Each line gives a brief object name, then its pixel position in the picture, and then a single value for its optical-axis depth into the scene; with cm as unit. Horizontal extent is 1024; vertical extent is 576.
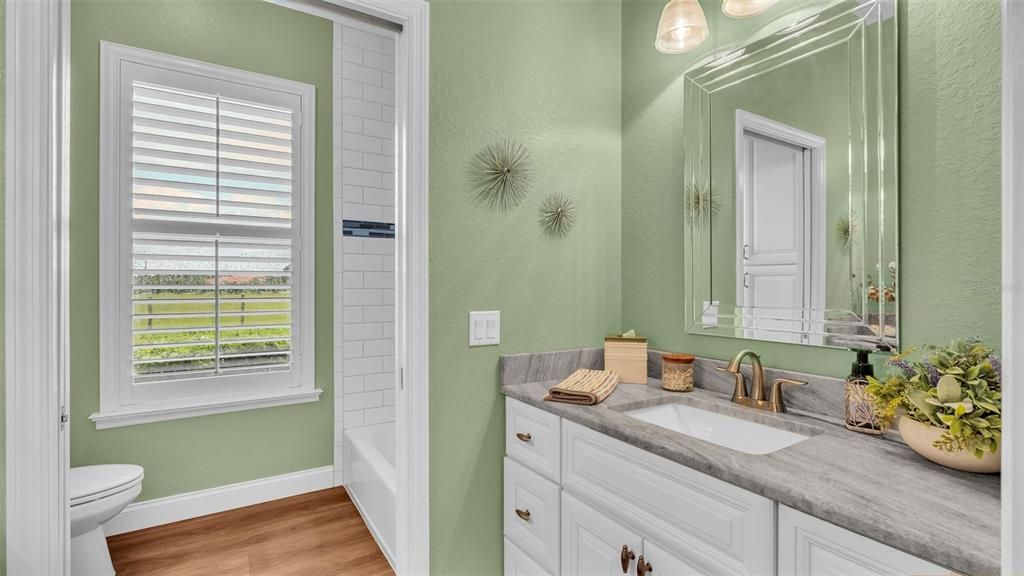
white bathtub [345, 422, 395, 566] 218
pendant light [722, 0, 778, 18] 138
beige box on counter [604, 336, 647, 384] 174
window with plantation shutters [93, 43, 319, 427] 238
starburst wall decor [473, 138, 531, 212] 170
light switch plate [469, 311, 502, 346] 168
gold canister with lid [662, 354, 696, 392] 158
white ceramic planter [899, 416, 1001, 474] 88
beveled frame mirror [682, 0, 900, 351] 123
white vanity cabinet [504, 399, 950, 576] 84
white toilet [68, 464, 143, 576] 190
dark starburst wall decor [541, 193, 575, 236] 182
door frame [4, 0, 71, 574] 113
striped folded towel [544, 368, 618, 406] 142
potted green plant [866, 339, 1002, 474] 88
